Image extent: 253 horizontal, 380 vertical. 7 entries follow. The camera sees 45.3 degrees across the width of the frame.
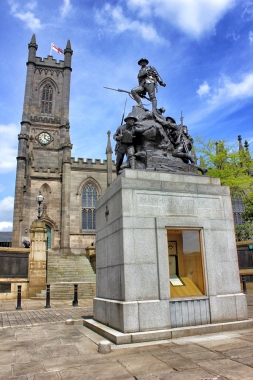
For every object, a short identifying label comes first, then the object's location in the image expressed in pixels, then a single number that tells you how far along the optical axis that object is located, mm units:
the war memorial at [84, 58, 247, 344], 5629
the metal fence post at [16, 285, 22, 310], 12372
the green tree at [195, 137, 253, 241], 24312
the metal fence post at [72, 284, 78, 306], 13220
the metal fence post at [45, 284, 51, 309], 12844
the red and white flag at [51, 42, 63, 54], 49775
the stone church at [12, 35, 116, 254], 35875
